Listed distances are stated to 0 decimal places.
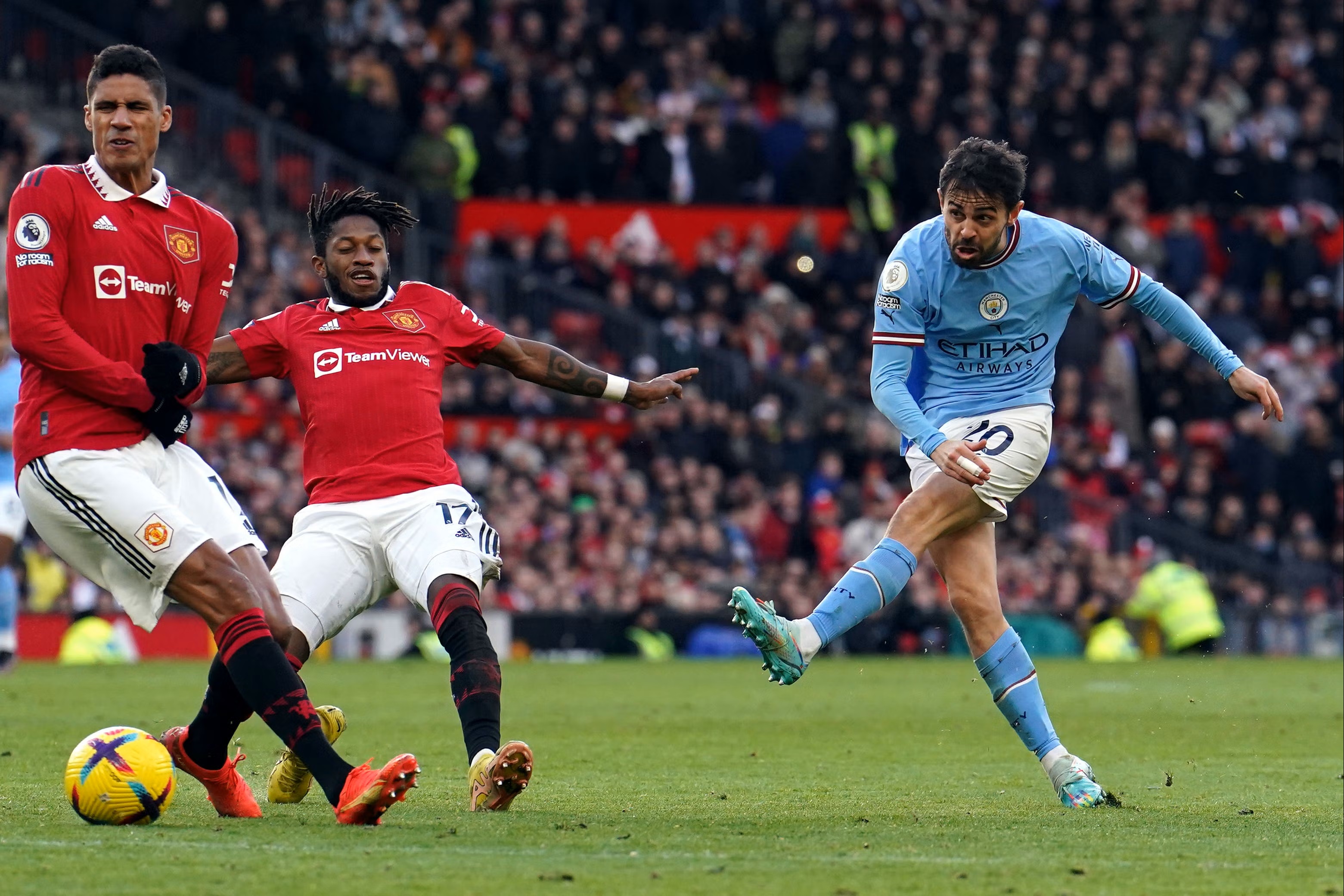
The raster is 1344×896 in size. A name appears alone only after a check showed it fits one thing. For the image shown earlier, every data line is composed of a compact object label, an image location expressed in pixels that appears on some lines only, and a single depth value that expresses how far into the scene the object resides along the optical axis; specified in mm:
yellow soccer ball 13070
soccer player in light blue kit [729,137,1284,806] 15203
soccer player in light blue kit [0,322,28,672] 27984
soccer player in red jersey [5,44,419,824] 13133
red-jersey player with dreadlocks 14773
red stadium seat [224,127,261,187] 46094
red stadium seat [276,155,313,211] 46844
